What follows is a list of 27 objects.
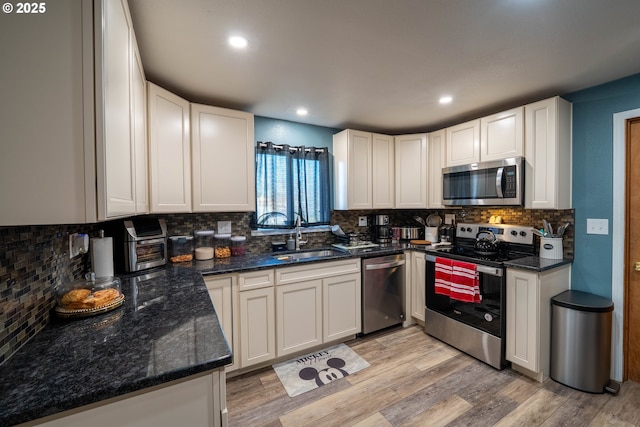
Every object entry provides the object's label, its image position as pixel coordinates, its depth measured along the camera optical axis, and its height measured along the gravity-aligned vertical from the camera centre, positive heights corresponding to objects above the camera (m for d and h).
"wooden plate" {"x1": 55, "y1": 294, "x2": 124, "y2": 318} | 1.13 -0.45
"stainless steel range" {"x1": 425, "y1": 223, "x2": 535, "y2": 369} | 2.21 -0.82
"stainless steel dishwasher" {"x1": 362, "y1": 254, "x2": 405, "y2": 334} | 2.72 -0.92
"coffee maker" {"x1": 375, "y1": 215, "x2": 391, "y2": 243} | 3.41 -0.29
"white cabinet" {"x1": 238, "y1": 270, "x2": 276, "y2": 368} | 2.12 -0.92
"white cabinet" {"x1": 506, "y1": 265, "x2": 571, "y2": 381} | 2.01 -0.90
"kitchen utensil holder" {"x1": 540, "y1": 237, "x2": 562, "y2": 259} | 2.27 -0.37
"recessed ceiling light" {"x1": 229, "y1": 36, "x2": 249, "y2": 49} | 1.51 +0.99
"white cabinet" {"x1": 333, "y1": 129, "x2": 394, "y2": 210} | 3.08 +0.45
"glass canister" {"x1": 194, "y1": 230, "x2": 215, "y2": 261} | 2.39 -0.35
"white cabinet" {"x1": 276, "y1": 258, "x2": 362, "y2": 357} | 2.29 -0.91
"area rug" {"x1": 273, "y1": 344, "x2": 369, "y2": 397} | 2.05 -1.39
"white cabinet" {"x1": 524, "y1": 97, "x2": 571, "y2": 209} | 2.17 +0.44
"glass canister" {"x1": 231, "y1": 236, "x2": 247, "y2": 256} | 2.59 -0.38
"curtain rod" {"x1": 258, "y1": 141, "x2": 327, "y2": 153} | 2.76 +0.67
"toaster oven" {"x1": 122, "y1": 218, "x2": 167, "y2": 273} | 1.87 -0.27
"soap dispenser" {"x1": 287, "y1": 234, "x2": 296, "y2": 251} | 2.88 -0.40
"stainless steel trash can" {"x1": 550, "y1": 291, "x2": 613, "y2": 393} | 1.91 -1.03
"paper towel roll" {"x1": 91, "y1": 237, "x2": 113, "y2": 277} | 1.52 -0.27
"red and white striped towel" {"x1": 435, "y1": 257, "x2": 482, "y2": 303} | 2.30 -0.69
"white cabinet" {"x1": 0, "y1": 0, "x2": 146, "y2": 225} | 0.70 +0.26
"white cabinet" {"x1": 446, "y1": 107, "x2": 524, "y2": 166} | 2.38 +0.68
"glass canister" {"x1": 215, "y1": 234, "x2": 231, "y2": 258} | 2.50 -0.38
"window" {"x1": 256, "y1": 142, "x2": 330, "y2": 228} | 2.78 +0.25
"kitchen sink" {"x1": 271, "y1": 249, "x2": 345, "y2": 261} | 2.51 -0.49
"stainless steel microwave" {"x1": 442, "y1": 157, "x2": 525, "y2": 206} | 2.35 +0.22
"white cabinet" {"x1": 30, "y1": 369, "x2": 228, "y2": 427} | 0.71 -0.60
